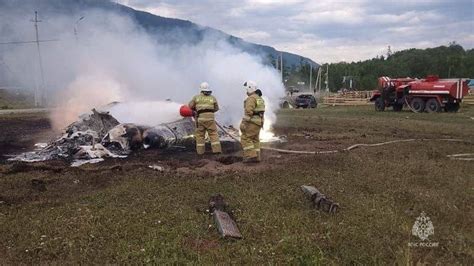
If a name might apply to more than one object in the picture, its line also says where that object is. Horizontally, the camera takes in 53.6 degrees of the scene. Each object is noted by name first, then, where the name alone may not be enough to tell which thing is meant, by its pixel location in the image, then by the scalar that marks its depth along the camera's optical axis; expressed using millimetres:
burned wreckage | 11727
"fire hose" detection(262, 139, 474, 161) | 10920
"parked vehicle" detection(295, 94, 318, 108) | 36719
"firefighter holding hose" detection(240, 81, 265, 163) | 10641
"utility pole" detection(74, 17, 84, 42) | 21156
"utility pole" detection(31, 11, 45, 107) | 28609
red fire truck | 26328
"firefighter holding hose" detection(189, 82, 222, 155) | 11633
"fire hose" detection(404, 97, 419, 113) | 27231
